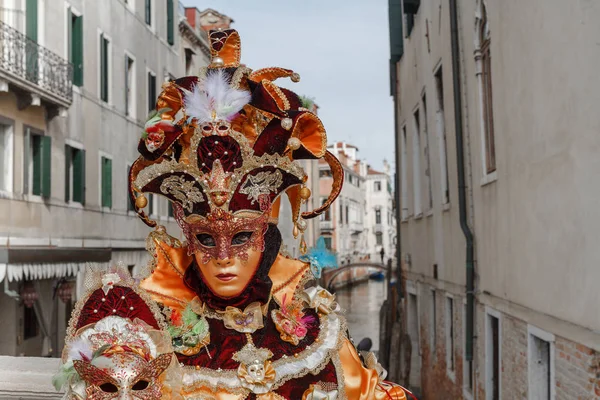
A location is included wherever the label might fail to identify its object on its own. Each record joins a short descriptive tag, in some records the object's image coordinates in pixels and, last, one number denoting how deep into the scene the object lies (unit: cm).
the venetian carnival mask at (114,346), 250
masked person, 306
